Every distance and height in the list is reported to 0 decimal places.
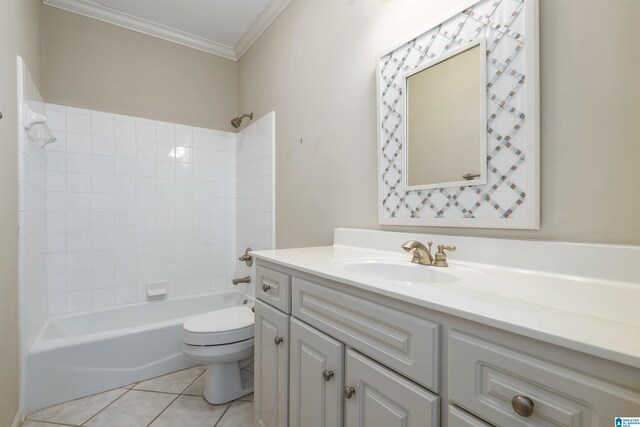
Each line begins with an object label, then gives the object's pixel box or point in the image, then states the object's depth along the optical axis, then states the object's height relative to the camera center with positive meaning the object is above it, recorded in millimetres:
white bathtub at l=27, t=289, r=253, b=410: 1683 -867
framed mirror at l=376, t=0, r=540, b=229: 910 +333
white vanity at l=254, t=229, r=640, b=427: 458 -250
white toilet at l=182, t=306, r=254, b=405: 1652 -766
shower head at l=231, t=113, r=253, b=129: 2585 +820
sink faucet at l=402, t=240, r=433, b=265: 1070 -140
